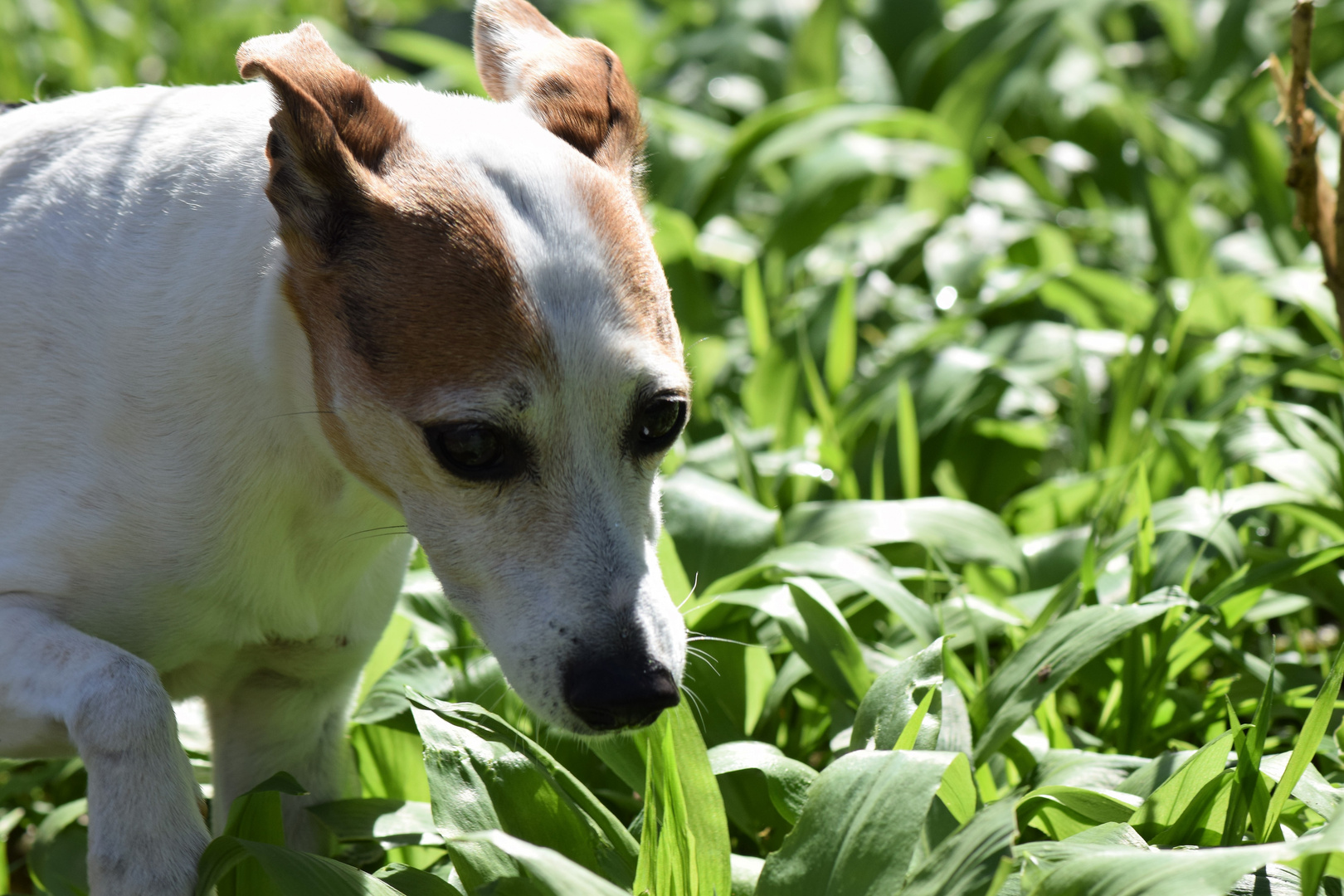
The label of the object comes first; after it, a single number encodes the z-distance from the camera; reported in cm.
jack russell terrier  385
